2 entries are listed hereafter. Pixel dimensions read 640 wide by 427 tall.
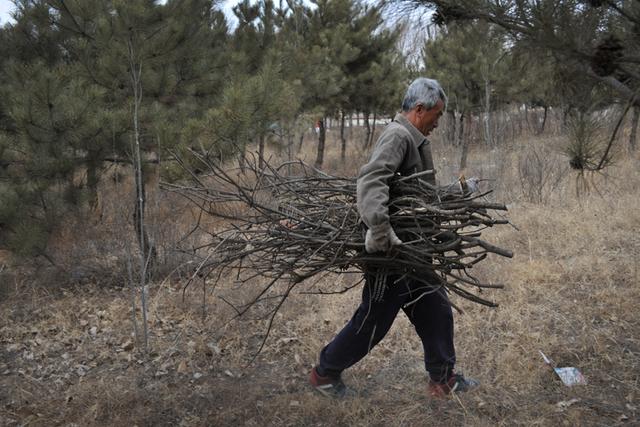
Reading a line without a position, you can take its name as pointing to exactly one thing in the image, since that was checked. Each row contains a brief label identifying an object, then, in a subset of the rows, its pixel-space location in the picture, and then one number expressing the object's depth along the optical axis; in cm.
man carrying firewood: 236
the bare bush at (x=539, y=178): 786
